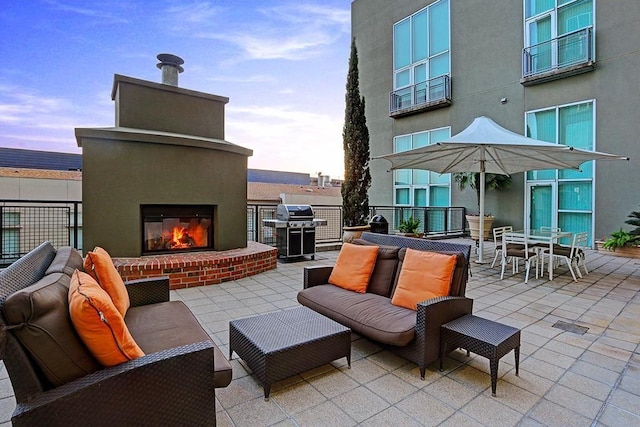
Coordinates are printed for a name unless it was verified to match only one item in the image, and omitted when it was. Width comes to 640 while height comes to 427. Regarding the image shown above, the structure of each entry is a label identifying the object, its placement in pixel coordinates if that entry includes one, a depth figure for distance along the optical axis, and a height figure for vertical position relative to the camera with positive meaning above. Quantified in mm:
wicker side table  2115 -885
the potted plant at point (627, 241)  6934 -714
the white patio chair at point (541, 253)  5293 -743
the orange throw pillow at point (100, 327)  1347 -505
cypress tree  7898 +1231
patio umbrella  5184 +954
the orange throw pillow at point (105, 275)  2186 -457
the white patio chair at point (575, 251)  5074 -690
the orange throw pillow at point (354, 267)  3151 -590
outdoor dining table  5055 -458
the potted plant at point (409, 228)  7688 -481
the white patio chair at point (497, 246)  6011 -718
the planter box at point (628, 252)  6938 -942
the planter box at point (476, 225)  9312 -488
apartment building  7734 +3432
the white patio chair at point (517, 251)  5109 -696
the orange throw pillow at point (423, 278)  2605 -573
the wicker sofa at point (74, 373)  1222 -700
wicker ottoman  2057 -906
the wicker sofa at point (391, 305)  2311 -817
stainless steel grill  6352 -421
